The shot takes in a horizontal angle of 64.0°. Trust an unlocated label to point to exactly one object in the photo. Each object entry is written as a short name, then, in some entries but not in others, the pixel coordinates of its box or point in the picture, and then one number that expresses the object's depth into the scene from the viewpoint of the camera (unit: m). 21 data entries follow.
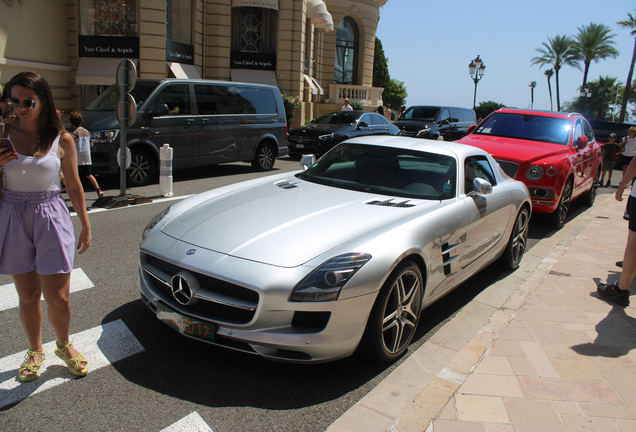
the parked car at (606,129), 21.36
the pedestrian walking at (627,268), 4.66
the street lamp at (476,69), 28.33
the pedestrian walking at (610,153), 14.66
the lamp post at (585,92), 44.47
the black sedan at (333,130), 15.97
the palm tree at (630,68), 45.78
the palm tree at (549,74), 83.22
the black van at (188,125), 9.98
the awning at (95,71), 17.48
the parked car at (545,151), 7.67
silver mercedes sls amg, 2.97
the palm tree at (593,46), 58.03
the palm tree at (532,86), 93.52
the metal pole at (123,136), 8.47
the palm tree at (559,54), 62.00
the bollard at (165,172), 9.11
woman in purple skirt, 2.79
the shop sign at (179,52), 19.14
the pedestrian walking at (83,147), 8.56
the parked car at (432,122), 18.45
